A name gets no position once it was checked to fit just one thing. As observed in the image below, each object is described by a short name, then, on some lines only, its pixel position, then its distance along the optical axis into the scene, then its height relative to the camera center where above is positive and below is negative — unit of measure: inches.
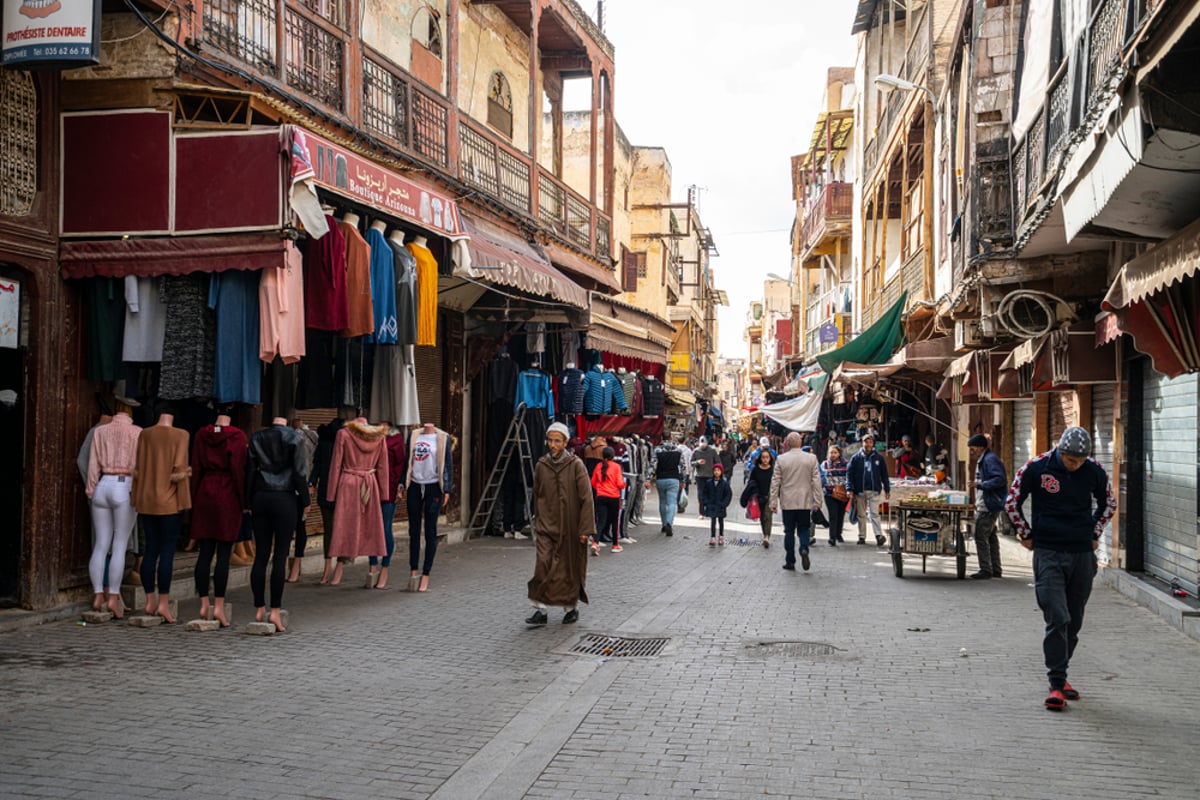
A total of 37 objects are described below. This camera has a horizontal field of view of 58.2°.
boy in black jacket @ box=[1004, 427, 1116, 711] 272.8 -28.4
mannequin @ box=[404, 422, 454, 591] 452.1 -31.1
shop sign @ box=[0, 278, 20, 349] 349.4 +32.4
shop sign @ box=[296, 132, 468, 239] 373.1 +87.2
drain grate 333.4 -73.9
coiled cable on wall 516.4 +52.3
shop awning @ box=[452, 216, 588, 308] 501.4 +74.1
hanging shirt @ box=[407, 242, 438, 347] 454.9 +51.1
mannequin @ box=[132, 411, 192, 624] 350.6 -27.3
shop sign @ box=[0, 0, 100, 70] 311.1 +109.7
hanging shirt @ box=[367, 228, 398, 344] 419.8 +49.1
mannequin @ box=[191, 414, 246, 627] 343.9 -26.9
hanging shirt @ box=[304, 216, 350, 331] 385.2 +46.5
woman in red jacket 634.8 -45.1
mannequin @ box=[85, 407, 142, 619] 353.4 -26.0
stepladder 666.2 -37.0
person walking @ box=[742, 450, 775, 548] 673.0 -42.5
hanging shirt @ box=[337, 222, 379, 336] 395.5 +46.6
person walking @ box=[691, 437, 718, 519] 742.5 -35.5
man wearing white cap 378.9 -41.1
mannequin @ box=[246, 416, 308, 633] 340.2 -23.8
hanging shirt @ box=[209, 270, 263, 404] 358.6 +26.5
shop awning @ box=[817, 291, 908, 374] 850.8 +58.4
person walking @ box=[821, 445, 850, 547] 689.6 -50.0
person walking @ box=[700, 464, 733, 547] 705.0 -54.3
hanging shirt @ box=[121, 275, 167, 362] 363.6 +31.6
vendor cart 501.7 -51.7
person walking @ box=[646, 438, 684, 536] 745.6 -42.9
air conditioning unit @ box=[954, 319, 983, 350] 624.1 +49.5
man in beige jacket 551.2 -39.3
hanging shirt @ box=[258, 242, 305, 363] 354.6 +33.8
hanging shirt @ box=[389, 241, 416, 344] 435.8 +49.0
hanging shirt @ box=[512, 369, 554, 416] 676.7 +16.4
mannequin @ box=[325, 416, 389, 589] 430.6 -27.1
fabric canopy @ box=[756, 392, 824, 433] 959.6 +4.2
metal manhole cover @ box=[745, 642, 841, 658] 330.3 -72.6
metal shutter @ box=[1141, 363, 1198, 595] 402.3 -22.9
